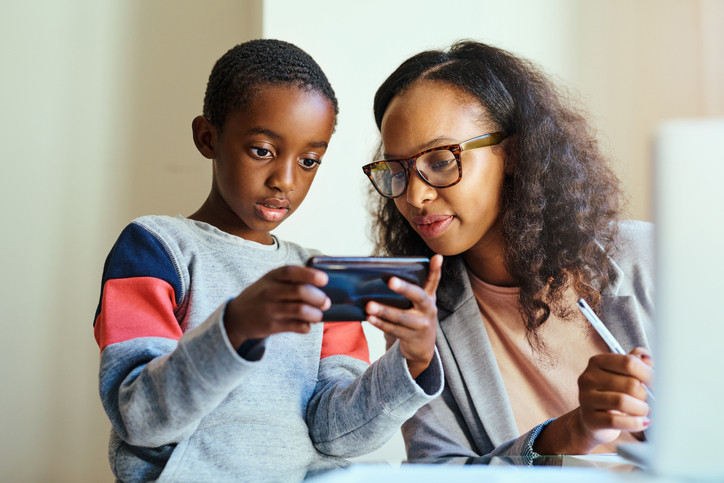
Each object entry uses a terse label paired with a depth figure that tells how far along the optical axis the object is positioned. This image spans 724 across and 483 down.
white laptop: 0.52
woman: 1.21
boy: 0.72
